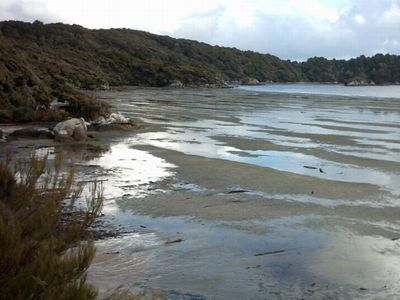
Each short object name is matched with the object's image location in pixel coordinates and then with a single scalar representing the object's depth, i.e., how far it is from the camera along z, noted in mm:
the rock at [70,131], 19453
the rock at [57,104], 25766
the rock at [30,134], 19484
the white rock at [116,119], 24447
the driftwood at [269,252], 7602
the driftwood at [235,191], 11602
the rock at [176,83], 109950
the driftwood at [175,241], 8023
